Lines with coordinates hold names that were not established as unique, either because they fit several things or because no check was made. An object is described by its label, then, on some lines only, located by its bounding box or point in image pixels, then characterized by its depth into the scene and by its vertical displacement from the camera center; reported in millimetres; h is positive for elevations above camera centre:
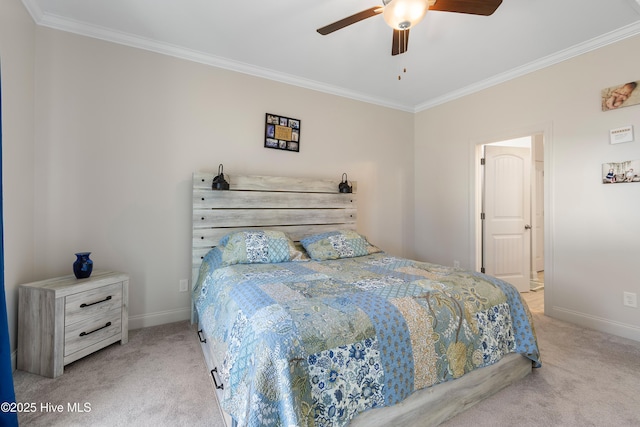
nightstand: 1863 -737
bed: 1163 -596
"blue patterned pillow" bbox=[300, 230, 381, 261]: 2758 -323
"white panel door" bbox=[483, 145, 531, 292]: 3791 -9
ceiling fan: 1634 +1176
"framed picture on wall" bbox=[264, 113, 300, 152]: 3207 +885
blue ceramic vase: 2127 -405
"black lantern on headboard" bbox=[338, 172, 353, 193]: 3475 +299
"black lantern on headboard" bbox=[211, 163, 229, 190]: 2688 +261
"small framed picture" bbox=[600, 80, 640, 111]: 2455 +1015
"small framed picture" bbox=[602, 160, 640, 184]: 2447 +362
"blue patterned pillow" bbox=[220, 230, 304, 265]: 2428 -312
